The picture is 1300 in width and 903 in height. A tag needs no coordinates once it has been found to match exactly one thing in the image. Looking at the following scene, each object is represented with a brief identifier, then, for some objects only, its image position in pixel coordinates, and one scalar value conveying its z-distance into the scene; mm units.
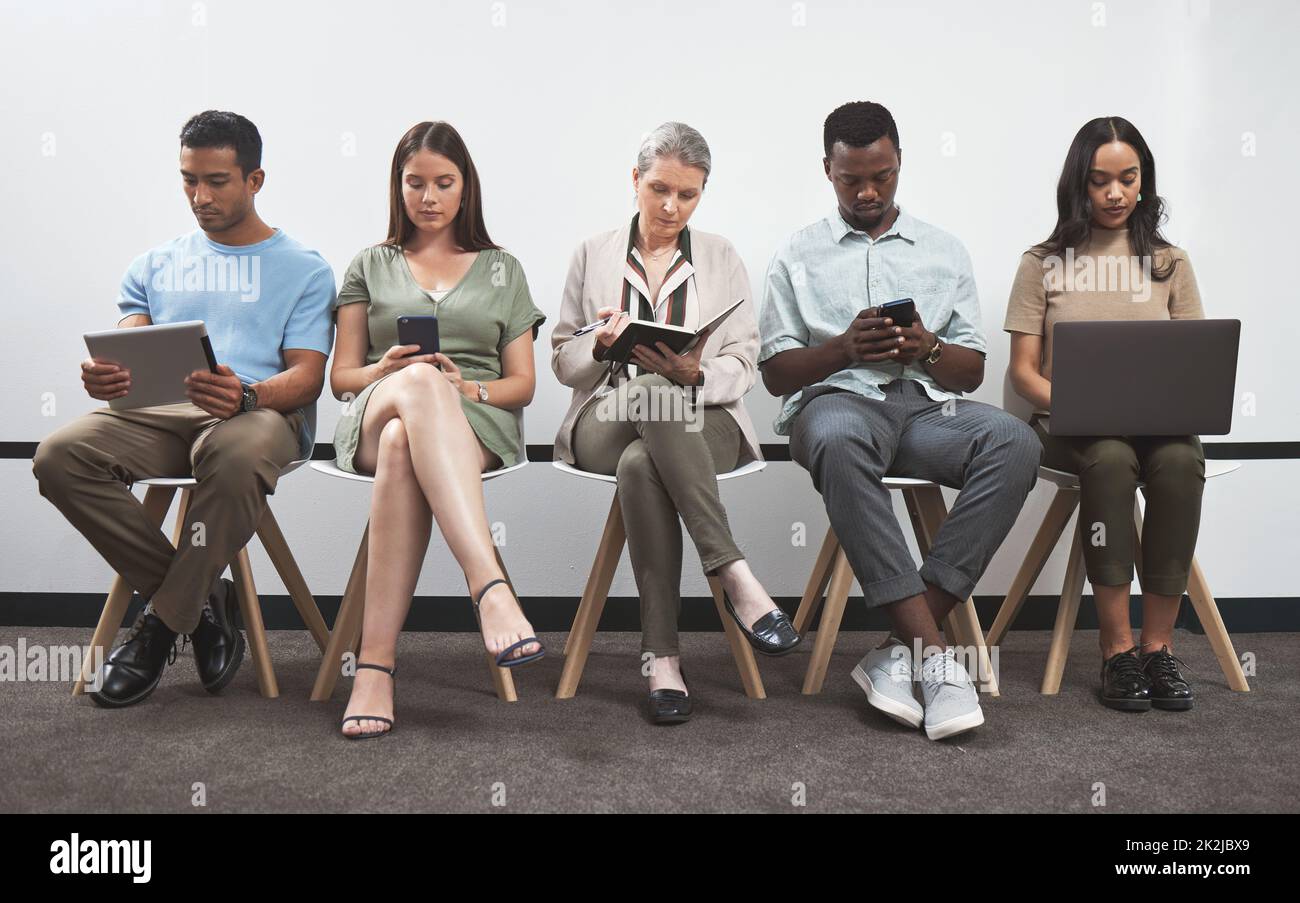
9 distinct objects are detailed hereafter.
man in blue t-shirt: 2139
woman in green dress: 1992
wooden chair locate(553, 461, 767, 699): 2260
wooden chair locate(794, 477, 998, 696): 2268
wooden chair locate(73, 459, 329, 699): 2242
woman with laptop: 2258
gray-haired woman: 2090
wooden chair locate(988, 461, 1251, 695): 2344
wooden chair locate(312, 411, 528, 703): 2203
